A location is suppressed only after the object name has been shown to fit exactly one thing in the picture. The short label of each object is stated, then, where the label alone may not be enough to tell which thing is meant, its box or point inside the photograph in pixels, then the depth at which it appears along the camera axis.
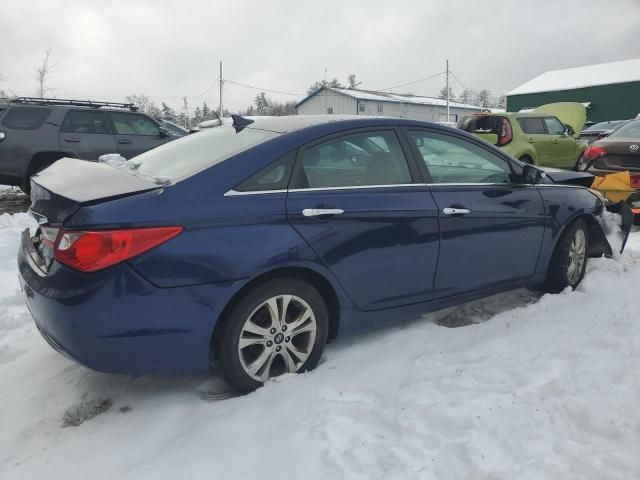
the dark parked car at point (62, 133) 8.09
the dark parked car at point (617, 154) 6.87
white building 49.31
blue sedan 2.36
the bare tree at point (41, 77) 39.91
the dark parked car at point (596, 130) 18.36
